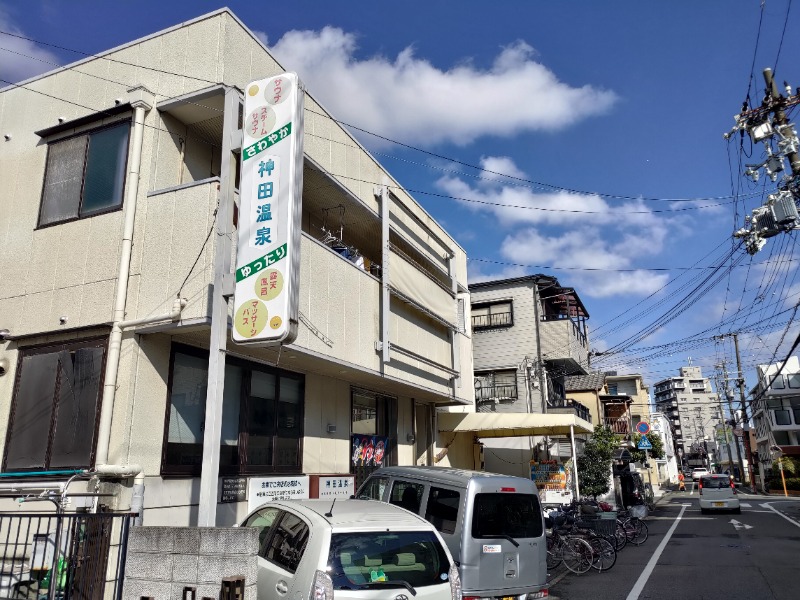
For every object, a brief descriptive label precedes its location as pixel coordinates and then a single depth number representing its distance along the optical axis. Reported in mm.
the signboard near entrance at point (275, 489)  10344
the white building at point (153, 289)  8797
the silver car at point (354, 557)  5305
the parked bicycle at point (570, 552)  12625
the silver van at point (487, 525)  7719
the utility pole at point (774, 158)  15117
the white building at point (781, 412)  58875
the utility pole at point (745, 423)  49581
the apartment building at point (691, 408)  132625
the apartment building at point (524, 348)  27922
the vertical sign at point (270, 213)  7824
